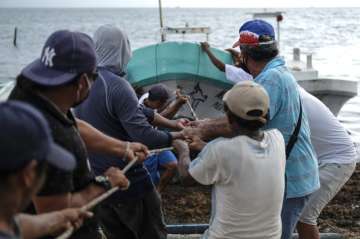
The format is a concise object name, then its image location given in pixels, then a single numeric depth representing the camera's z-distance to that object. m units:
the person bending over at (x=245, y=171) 3.37
